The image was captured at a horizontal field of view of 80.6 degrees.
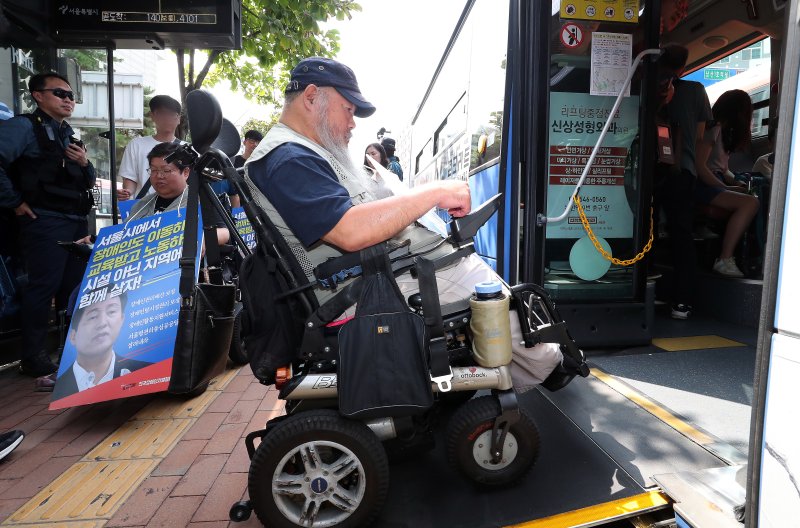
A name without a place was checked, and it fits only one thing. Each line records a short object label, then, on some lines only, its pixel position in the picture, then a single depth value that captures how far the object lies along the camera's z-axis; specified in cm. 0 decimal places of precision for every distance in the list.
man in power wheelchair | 162
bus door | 314
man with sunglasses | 346
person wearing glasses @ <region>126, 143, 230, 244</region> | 334
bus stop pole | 438
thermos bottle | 173
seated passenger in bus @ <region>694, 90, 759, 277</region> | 403
